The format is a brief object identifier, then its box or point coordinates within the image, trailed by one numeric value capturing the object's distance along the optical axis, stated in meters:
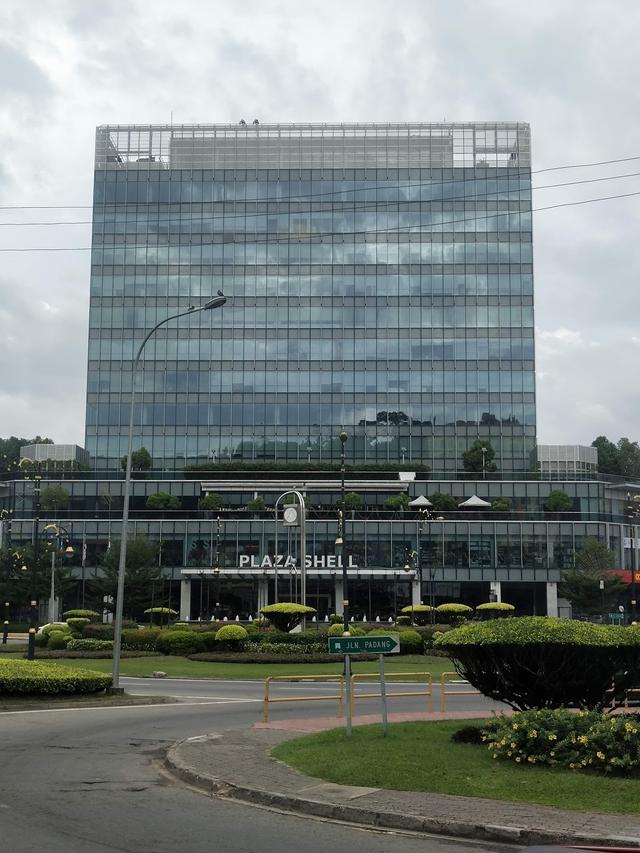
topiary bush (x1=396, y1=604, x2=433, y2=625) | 67.19
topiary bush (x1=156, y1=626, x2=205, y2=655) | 48.09
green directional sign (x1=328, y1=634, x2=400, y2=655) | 17.47
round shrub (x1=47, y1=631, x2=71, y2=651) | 49.72
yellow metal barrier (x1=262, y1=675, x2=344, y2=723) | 22.64
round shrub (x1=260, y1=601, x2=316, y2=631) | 49.66
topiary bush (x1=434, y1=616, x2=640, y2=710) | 16.20
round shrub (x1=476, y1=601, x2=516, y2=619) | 63.44
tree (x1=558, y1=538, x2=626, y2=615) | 78.06
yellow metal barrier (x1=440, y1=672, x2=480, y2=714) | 24.69
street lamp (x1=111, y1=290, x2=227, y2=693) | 29.28
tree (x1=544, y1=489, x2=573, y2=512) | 89.62
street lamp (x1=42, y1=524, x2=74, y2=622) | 72.89
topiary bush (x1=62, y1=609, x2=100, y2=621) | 67.31
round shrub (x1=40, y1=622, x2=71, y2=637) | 53.81
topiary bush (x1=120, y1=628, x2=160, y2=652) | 49.81
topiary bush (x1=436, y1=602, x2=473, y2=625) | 63.25
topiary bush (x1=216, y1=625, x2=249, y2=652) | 47.22
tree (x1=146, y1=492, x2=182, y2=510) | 90.31
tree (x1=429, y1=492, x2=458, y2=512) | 89.31
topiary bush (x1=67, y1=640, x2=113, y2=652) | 48.48
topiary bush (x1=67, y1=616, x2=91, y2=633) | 55.88
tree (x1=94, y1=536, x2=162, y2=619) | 75.25
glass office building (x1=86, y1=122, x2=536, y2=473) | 107.31
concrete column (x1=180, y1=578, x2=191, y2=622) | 87.44
